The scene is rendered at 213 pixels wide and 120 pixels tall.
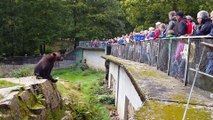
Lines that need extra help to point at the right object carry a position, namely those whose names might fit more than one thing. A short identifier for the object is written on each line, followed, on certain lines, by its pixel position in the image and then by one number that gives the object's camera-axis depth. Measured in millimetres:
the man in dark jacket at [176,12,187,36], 9609
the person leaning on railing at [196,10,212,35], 7559
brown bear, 13273
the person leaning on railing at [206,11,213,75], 6541
